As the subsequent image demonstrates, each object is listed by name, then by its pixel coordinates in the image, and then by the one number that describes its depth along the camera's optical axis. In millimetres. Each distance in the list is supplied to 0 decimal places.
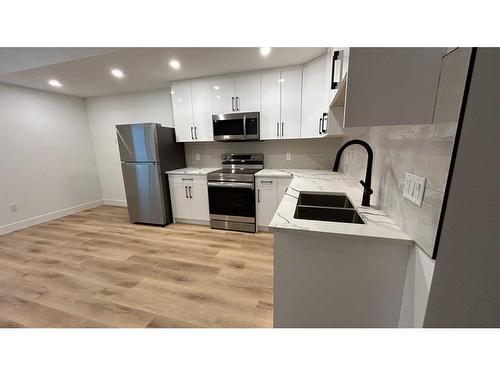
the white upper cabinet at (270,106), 2645
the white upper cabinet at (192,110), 2924
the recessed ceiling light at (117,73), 2510
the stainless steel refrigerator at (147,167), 2877
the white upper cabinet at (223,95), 2793
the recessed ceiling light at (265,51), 2040
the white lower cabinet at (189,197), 2971
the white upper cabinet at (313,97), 2314
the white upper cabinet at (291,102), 2568
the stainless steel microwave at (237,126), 2730
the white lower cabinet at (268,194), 2600
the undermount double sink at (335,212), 1279
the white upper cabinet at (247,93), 2705
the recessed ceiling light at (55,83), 2869
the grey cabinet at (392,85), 667
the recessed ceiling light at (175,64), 2278
